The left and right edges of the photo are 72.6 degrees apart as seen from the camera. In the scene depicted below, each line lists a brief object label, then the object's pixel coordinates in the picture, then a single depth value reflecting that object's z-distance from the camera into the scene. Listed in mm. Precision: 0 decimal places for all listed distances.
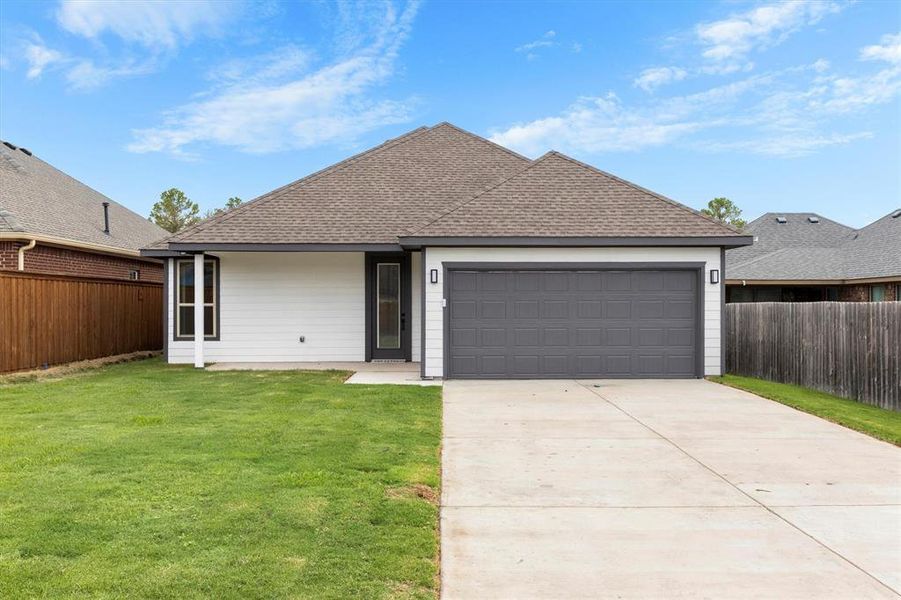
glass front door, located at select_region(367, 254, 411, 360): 14797
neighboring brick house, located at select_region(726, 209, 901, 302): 20688
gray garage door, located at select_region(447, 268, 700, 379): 12023
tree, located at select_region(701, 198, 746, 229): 44594
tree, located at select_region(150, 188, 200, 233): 44500
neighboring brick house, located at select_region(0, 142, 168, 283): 13922
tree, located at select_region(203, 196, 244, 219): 50394
